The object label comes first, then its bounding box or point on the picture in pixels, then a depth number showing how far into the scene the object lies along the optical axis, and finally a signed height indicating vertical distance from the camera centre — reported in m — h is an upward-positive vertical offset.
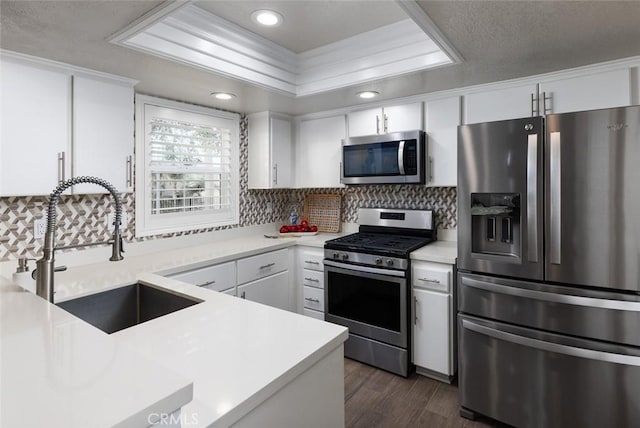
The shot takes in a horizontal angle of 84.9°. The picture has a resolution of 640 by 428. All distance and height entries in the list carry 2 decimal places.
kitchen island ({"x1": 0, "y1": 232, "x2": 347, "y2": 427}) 0.63 -0.37
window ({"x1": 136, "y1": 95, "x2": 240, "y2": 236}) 2.65 +0.41
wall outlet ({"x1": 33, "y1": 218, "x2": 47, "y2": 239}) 2.11 -0.07
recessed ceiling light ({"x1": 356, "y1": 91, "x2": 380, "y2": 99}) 2.60 +0.92
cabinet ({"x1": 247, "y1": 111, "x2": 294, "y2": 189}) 3.25 +0.62
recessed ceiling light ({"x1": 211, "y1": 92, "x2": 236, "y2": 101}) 2.61 +0.92
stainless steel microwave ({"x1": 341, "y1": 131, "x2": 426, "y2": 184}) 2.65 +0.45
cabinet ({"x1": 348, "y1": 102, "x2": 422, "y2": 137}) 2.73 +0.79
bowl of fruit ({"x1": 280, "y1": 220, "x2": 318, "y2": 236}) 3.39 -0.13
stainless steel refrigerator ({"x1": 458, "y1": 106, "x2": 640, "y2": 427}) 1.59 -0.27
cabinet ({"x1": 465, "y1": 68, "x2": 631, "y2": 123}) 2.02 +0.75
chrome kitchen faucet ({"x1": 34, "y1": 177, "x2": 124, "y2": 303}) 1.17 -0.13
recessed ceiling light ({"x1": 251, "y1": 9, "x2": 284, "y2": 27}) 1.97 +1.15
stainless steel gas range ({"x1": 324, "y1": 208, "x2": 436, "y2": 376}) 2.45 -0.55
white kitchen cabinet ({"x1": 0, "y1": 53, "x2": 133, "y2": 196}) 1.79 +0.51
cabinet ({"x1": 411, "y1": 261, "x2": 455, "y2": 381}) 2.31 -0.70
